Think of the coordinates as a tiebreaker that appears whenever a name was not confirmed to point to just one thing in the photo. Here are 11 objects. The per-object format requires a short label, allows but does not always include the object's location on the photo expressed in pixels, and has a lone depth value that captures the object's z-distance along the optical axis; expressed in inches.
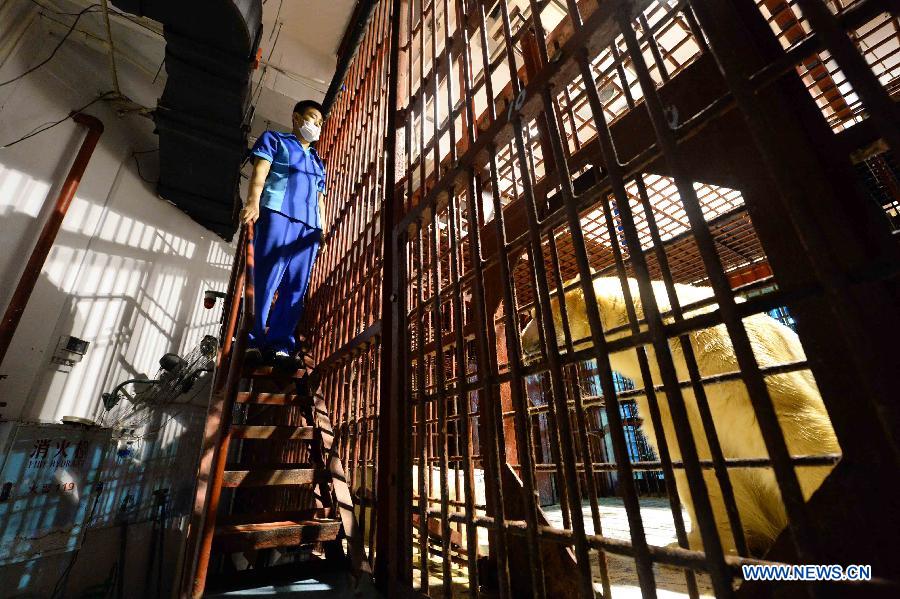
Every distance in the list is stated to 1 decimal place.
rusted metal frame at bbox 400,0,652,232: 46.9
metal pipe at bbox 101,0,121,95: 190.2
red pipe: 173.9
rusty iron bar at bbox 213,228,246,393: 85.7
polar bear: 69.8
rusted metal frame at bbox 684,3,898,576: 24.3
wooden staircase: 71.0
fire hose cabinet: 164.9
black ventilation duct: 152.3
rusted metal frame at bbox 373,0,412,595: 70.9
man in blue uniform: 124.6
